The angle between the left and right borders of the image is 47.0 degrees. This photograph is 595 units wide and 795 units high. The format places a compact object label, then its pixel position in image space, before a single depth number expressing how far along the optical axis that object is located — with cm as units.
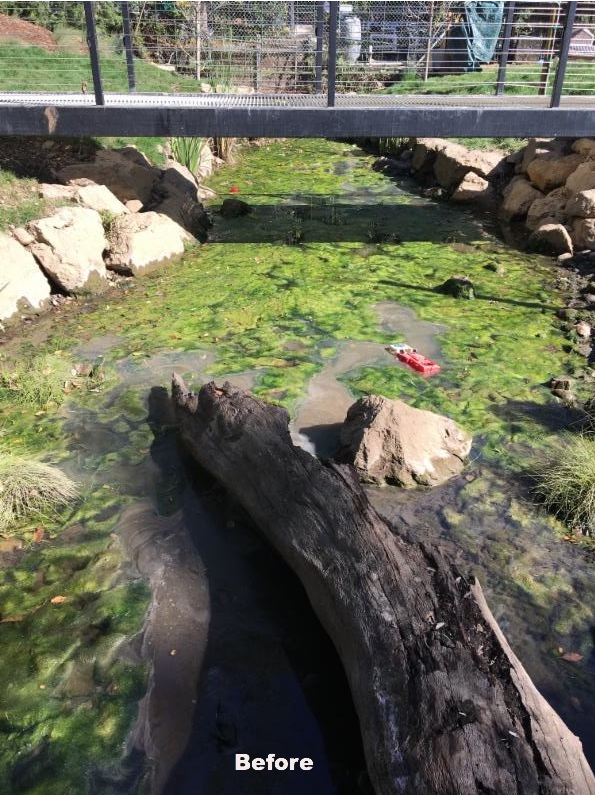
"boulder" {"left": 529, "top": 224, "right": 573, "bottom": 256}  791
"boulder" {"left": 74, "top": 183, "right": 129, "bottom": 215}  752
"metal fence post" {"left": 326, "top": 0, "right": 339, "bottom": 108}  712
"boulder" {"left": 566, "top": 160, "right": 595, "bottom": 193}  831
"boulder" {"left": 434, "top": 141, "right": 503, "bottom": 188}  1045
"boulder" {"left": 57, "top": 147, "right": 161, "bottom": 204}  827
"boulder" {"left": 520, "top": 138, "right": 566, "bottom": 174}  919
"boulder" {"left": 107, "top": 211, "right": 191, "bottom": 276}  718
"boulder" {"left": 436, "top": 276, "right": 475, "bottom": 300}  680
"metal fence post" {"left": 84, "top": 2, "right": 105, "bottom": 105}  709
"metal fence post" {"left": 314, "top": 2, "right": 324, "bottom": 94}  812
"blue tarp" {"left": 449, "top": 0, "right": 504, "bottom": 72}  1354
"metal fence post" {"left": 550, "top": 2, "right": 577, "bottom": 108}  720
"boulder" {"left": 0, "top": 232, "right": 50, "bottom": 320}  596
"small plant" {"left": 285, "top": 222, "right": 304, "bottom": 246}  843
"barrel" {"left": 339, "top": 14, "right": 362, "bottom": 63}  1352
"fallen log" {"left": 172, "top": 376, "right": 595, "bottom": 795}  203
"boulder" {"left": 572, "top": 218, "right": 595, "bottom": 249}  778
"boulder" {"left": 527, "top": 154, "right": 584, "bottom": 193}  884
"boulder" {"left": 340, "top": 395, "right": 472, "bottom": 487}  405
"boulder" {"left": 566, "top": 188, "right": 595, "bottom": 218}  782
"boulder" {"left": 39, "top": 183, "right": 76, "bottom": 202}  736
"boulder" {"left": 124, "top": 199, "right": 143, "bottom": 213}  820
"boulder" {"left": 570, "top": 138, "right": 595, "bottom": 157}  866
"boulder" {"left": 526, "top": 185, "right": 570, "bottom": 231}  855
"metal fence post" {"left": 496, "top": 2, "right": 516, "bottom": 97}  801
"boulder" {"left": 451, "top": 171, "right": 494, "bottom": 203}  1008
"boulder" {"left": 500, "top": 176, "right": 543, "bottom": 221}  923
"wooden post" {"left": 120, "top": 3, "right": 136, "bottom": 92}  794
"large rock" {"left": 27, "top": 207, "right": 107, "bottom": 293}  650
